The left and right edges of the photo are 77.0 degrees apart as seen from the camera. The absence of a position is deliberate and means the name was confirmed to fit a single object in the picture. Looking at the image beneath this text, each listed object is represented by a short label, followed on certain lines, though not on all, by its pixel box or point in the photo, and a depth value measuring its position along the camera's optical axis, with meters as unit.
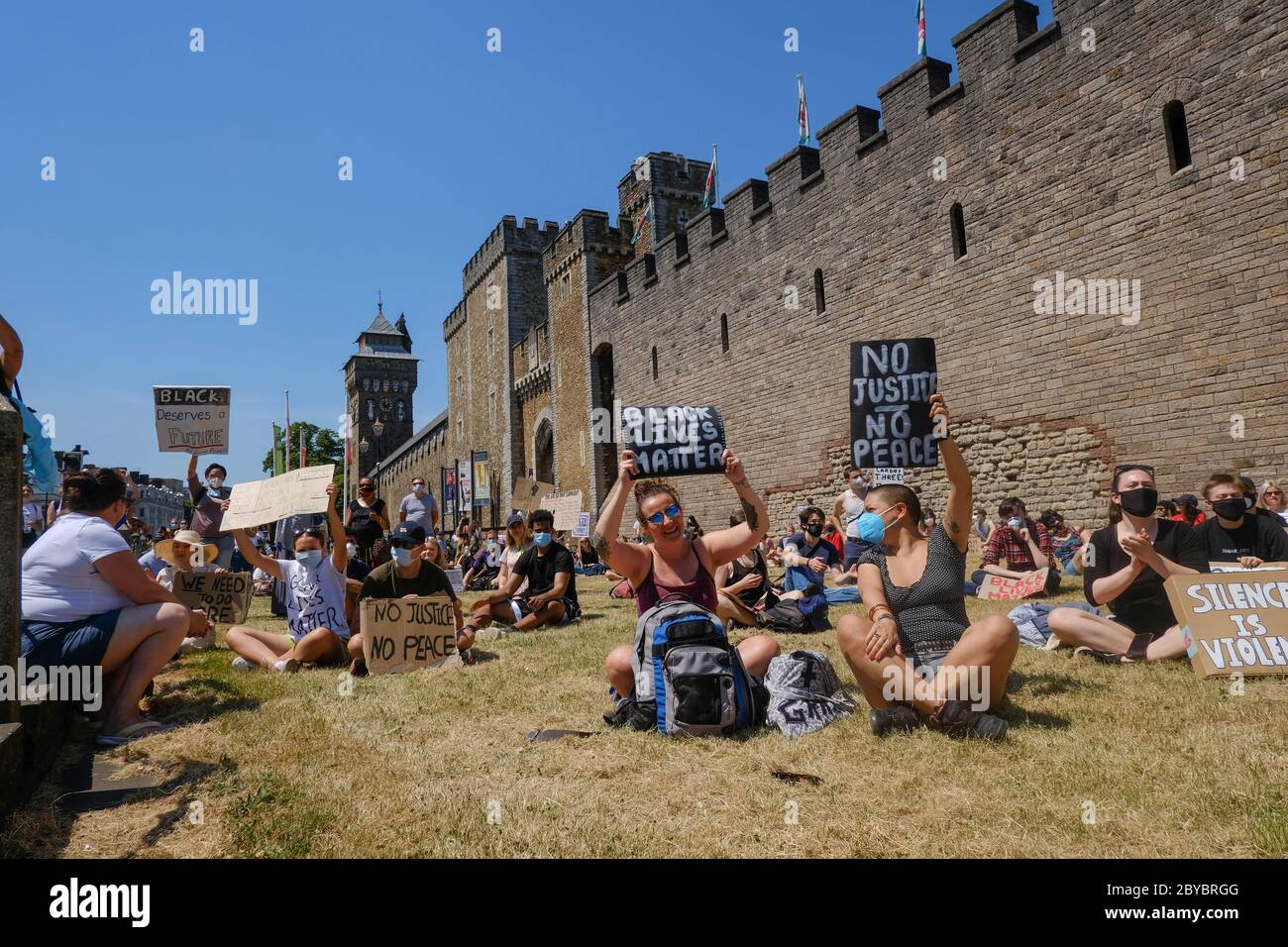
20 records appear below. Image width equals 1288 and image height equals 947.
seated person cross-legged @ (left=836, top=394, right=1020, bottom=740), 3.97
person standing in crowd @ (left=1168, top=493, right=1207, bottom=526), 9.47
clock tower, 84.44
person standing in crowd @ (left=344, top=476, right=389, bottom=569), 9.54
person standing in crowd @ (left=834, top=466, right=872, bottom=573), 11.82
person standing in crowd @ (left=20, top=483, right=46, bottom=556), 10.69
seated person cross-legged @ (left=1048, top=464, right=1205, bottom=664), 5.42
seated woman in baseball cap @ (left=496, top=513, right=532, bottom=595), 10.97
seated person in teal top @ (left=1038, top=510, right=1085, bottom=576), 11.69
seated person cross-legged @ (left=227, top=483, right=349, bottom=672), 6.73
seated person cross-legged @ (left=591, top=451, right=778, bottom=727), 4.59
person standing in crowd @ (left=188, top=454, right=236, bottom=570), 9.90
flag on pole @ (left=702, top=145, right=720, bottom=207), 30.28
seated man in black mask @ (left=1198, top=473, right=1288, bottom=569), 5.91
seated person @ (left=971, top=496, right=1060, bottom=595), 10.17
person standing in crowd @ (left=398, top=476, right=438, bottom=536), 13.20
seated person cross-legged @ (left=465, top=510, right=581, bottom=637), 9.04
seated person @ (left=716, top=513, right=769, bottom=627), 7.77
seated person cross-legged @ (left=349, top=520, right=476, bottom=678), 6.55
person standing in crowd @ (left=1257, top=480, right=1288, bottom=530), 9.23
